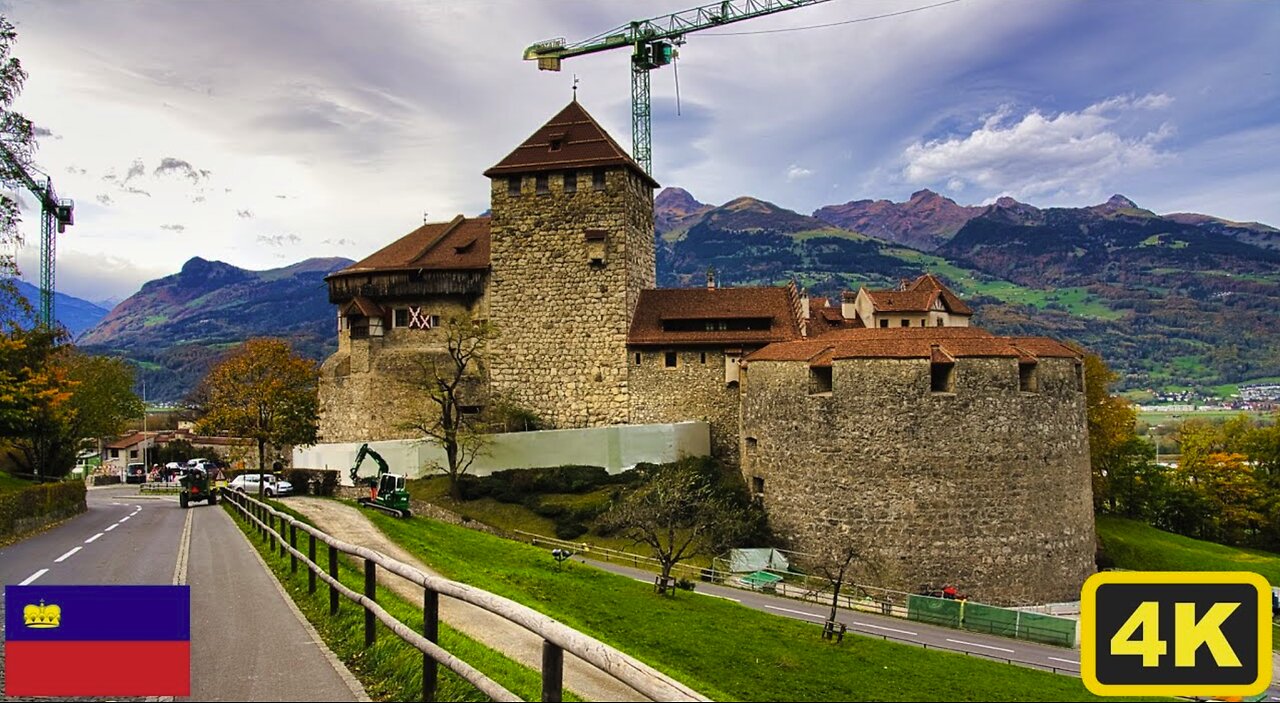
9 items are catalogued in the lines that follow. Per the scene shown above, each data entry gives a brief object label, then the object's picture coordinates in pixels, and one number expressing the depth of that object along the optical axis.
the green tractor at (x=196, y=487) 32.94
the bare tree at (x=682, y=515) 33.31
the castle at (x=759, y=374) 33.44
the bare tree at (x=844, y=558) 34.09
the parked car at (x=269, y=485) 38.22
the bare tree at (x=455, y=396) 38.88
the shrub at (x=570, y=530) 35.03
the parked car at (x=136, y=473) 67.33
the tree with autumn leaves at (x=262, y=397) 38.38
